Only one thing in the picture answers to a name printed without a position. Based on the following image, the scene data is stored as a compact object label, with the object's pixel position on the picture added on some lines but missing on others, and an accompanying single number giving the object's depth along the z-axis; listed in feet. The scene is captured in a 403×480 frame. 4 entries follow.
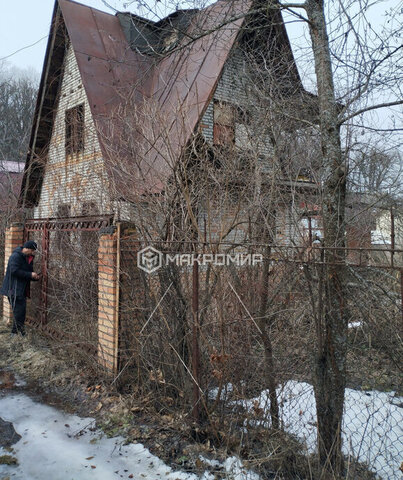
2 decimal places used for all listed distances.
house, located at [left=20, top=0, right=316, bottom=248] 12.23
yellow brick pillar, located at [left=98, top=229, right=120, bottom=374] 13.75
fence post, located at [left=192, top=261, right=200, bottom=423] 10.33
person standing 19.92
